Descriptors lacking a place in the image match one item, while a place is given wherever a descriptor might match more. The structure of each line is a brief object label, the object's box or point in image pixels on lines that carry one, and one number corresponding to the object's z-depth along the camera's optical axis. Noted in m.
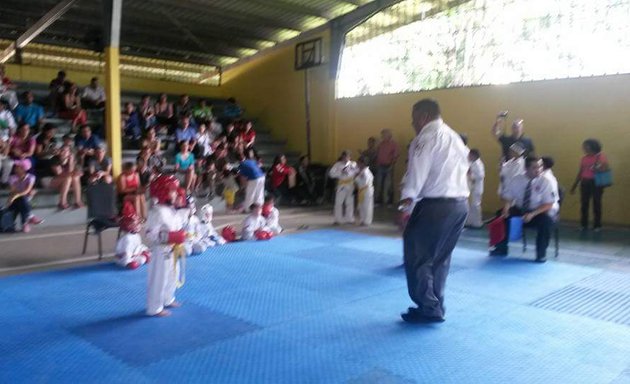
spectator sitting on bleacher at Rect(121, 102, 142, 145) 12.02
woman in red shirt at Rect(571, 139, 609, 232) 9.02
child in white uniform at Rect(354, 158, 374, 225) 9.62
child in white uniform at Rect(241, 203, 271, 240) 7.96
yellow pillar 10.18
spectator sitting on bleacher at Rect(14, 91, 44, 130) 10.70
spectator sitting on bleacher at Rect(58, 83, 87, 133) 11.40
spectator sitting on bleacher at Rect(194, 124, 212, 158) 11.98
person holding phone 8.99
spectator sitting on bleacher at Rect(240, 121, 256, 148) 12.89
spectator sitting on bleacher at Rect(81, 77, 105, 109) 12.27
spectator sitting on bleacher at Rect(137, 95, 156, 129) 12.38
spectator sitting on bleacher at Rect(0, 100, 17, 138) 9.59
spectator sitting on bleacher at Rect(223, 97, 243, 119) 15.24
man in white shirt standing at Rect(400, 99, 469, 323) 4.08
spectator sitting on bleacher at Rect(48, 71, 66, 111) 11.76
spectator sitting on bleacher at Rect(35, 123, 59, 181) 9.71
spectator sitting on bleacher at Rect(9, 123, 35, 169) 9.27
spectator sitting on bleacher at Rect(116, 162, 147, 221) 8.47
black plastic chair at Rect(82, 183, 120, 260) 6.55
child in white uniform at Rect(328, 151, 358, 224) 9.68
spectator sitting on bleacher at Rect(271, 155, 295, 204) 12.03
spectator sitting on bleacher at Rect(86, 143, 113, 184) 9.45
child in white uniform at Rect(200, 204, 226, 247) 7.20
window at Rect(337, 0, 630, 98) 9.76
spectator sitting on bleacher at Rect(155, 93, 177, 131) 12.95
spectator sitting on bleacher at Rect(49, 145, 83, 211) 9.31
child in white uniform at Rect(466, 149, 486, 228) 8.64
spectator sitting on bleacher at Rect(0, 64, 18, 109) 10.38
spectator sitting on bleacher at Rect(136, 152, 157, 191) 9.92
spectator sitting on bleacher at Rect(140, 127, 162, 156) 10.53
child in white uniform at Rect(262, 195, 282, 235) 8.31
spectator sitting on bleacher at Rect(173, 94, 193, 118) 13.46
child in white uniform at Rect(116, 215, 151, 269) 6.07
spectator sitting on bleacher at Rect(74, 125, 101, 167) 10.19
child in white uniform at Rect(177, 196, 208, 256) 6.36
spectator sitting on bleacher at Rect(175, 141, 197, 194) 10.70
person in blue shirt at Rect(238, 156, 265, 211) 10.12
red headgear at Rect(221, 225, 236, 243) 7.78
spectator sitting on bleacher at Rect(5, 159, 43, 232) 8.34
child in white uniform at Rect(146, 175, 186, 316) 4.30
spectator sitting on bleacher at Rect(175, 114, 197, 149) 11.99
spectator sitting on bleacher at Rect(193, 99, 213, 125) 13.73
